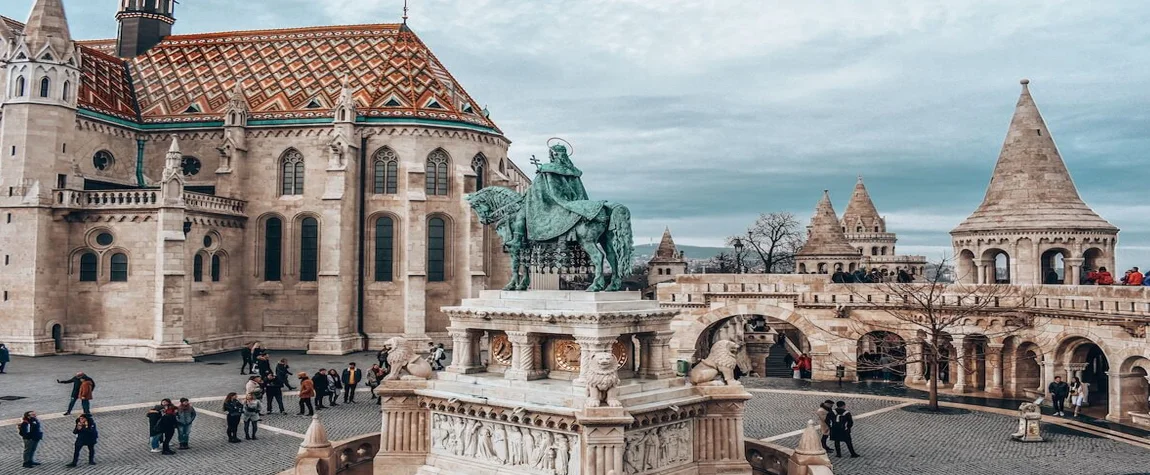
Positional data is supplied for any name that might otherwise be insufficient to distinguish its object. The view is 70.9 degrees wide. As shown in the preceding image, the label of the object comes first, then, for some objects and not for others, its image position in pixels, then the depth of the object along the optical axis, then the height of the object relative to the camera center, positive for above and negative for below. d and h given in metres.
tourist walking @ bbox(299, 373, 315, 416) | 18.61 -2.69
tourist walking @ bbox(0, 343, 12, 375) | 24.36 -2.50
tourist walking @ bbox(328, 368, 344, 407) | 20.23 -2.80
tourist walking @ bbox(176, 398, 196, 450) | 15.39 -2.78
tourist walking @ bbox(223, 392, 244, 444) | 15.88 -2.72
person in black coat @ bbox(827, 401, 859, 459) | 15.33 -2.88
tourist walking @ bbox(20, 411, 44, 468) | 13.71 -2.72
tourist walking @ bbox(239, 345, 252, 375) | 25.02 -2.62
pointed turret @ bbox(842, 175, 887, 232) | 57.53 +4.30
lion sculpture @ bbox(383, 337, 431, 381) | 12.33 -1.37
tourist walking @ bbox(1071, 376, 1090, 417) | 19.88 -2.96
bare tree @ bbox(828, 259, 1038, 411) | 22.56 -1.13
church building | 28.58 +3.33
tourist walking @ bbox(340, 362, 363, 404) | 20.55 -2.72
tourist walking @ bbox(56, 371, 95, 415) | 17.25 -2.35
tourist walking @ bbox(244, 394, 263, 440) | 16.34 -2.88
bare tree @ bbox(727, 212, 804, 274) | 54.47 +2.74
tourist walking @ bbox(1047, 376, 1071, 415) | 19.64 -2.86
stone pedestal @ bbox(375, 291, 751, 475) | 10.66 -1.76
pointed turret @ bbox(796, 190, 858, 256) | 42.06 +2.01
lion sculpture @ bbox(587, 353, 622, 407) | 10.20 -1.36
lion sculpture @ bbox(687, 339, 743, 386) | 11.99 -1.38
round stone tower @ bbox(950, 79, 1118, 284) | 25.81 +1.78
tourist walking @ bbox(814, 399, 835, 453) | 15.59 -2.79
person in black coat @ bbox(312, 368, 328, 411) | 19.56 -2.71
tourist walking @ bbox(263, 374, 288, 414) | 19.08 -2.70
